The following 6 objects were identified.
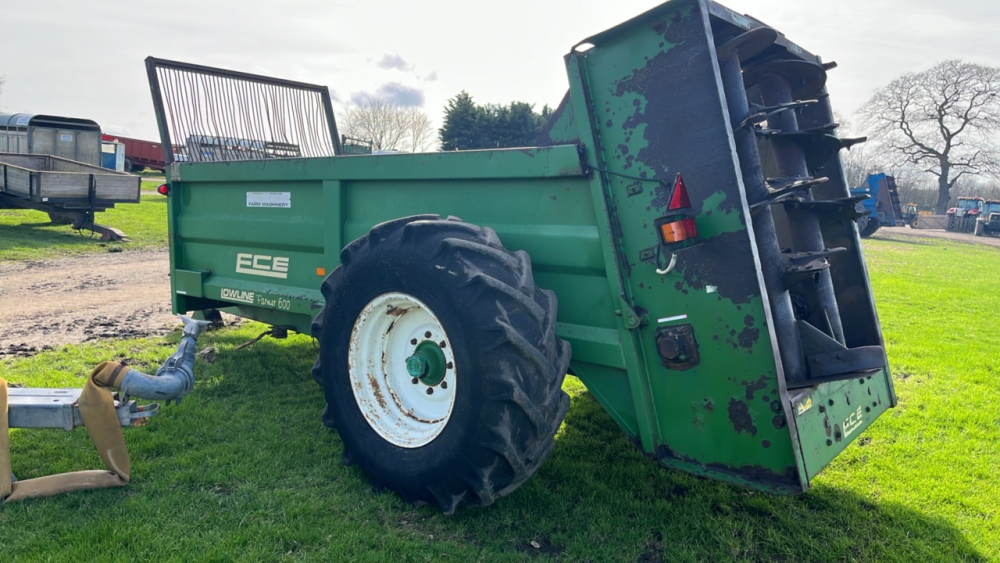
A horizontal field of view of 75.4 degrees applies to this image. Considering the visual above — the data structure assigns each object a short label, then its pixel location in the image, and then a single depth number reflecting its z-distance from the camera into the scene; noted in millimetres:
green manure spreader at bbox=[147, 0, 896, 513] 2516
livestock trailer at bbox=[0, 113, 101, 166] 18219
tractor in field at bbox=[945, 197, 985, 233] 38156
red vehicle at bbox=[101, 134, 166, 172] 33906
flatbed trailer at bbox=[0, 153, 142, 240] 12531
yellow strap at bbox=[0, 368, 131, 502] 2912
